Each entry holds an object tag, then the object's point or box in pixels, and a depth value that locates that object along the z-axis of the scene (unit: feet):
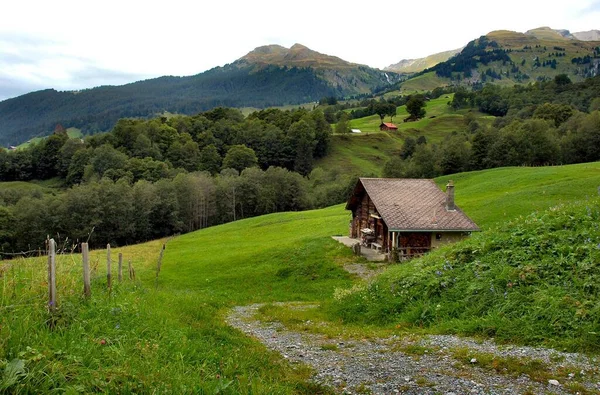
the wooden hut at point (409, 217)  110.11
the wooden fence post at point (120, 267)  53.83
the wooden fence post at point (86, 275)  31.42
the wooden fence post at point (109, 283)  39.52
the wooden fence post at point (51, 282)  25.75
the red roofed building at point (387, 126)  535.60
